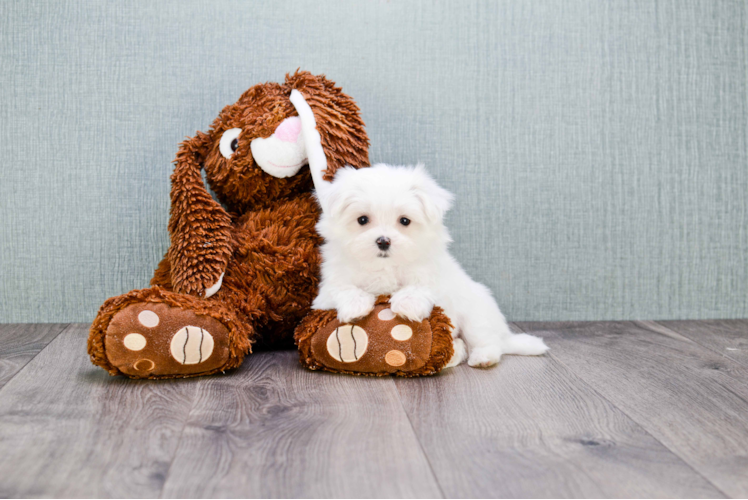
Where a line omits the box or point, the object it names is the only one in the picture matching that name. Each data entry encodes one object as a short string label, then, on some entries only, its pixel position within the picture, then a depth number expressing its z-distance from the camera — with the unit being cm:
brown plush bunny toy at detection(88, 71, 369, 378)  139
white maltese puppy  129
